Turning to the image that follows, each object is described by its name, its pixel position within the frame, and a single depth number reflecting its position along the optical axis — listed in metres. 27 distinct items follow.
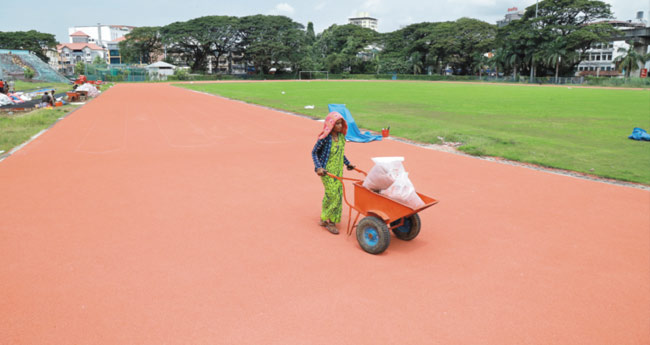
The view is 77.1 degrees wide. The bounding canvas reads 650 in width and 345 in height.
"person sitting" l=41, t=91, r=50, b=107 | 22.41
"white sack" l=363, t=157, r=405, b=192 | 4.62
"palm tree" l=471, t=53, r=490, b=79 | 72.06
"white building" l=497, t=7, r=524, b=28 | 132.73
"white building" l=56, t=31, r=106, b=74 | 108.88
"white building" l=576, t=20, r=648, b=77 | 76.69
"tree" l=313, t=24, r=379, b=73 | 84.88
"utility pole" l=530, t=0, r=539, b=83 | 64.19
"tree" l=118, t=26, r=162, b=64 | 80.25
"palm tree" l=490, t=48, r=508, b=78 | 67.88
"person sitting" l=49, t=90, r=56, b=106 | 22.62
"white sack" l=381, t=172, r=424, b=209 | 4.57
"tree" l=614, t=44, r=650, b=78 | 56.88
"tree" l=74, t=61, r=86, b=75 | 65.70
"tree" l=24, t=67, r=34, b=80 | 52.25
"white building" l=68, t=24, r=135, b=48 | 129.00
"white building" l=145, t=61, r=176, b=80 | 69.43
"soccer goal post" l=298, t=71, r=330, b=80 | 82.75
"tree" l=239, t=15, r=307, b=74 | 77.18
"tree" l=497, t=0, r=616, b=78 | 56.44
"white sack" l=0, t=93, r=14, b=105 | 23.54
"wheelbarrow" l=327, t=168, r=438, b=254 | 4.59
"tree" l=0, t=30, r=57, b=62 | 75.50
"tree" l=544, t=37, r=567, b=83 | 58.38
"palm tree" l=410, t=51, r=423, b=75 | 78.69
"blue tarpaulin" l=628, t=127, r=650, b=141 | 12.67
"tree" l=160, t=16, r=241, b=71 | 77.69
